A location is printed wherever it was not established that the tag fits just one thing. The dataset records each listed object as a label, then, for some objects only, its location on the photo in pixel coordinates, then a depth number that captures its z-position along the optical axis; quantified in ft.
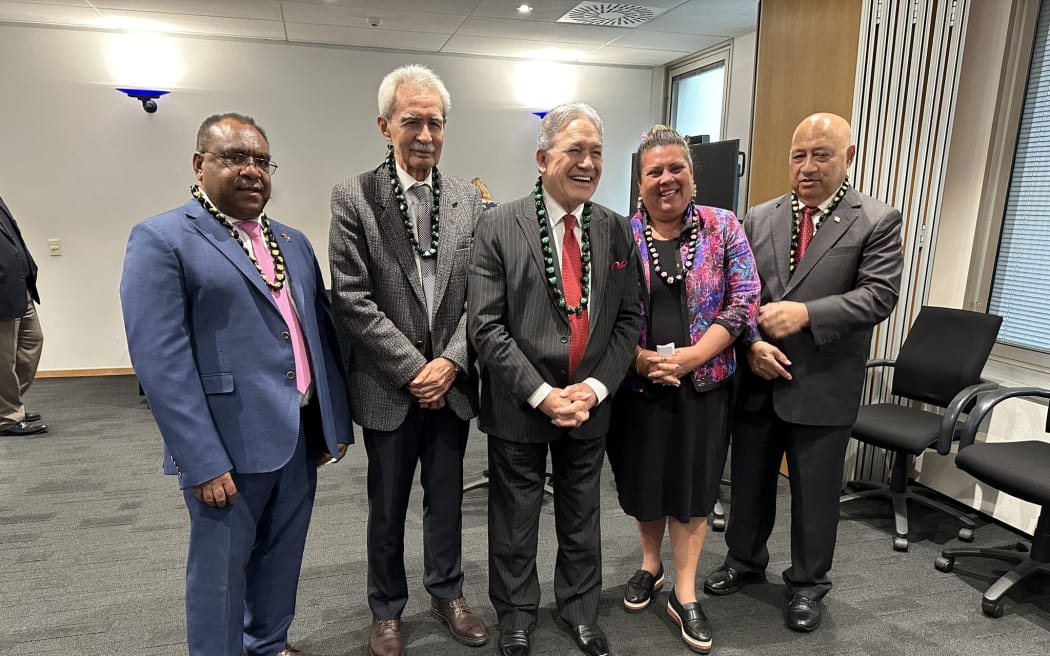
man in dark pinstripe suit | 6.27
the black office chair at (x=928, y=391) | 9.62
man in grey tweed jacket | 6.38
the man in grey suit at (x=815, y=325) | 7.22
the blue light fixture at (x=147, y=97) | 18.02
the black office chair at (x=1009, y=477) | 8.02
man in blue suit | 5.13
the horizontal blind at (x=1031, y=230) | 10.50
